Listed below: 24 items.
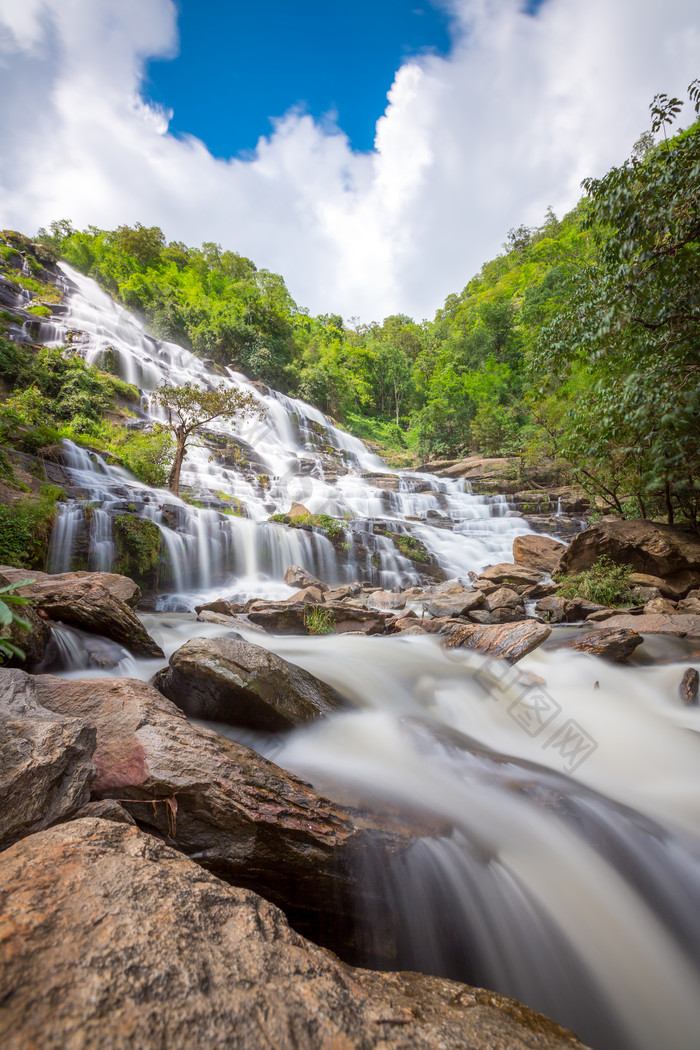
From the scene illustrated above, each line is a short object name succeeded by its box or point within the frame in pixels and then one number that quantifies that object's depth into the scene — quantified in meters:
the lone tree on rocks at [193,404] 12.37
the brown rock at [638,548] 8.16
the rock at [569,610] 6.94
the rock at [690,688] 4.18
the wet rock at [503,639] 4.99
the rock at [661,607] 6.63
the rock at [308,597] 7.98
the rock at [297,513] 13.29
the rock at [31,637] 3.19
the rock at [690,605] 6.72
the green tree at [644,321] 5.38
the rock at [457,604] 7.41
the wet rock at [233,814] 1.91
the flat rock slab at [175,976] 0.70
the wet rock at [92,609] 4.01
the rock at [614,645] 4.98
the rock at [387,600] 9.02
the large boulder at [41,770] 1.46
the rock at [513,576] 9.70
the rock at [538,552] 11.47
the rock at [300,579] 10.23
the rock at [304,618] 7.08
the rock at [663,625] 5.54
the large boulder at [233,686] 3.12
